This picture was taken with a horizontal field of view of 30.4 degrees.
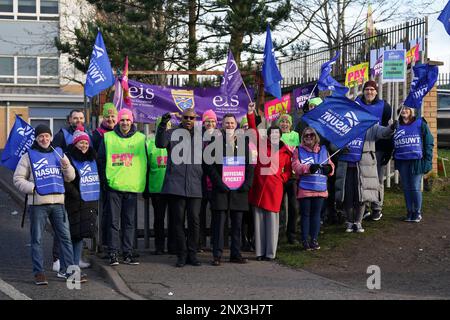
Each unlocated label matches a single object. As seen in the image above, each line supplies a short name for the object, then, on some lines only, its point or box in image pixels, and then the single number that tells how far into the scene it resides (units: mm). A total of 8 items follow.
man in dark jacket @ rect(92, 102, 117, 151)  11094
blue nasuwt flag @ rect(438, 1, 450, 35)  11914
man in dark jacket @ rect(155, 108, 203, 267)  10609
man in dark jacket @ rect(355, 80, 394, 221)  12172
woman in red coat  11109
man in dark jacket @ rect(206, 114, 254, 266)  10742
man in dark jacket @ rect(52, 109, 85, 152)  10705
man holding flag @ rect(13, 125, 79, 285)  9664
